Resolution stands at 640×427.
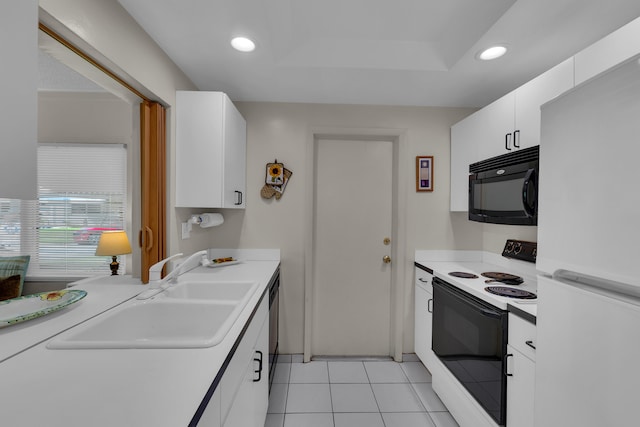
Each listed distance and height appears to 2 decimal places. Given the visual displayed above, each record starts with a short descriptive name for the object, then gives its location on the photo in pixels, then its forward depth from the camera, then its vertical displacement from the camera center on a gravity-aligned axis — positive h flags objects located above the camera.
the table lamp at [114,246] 1.27 -0.18
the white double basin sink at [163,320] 1.08 -0.49
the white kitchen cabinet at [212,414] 0.70 -0.55
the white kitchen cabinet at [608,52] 1.09 +0.68
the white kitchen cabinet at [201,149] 1.86 +0.41
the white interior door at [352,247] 2.60 -0.34
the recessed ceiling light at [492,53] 1.60 +0.95
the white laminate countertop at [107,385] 0.60 -0.45
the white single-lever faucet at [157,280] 1.43 -0.38
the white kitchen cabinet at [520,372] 1.22 -0.73
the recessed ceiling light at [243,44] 1.61 +0.99
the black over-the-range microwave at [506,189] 1.45 +0.15
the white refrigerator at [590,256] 0.65 -0.11
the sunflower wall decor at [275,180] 2.44 +0.27
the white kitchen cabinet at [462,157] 2.15 +0.45
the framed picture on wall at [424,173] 2.50 +0.35
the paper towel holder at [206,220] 1.97 -0.07
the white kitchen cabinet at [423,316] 2.21 -0.87
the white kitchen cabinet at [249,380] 0.95 -0.72
